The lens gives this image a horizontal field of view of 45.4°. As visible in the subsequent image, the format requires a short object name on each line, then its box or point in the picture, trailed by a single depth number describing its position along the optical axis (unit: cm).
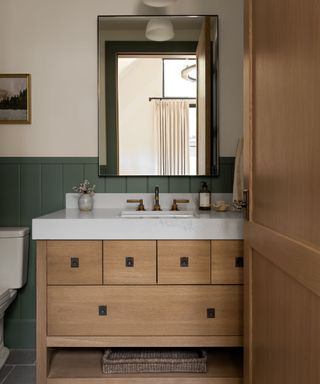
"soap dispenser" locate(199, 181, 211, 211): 228
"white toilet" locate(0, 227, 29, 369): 218
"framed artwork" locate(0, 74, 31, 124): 237
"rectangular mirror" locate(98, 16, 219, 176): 234
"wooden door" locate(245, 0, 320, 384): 84
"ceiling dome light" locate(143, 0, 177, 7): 219
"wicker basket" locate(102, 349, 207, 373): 187
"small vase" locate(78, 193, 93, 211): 227
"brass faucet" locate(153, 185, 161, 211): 228
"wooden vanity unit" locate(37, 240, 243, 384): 182
